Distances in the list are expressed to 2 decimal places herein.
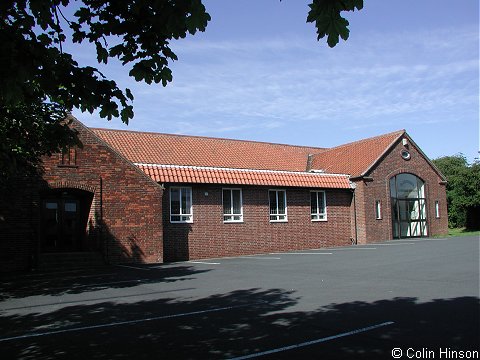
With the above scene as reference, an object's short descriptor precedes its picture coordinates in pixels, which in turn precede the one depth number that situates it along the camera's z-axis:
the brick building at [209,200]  17.61
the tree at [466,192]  35.03
